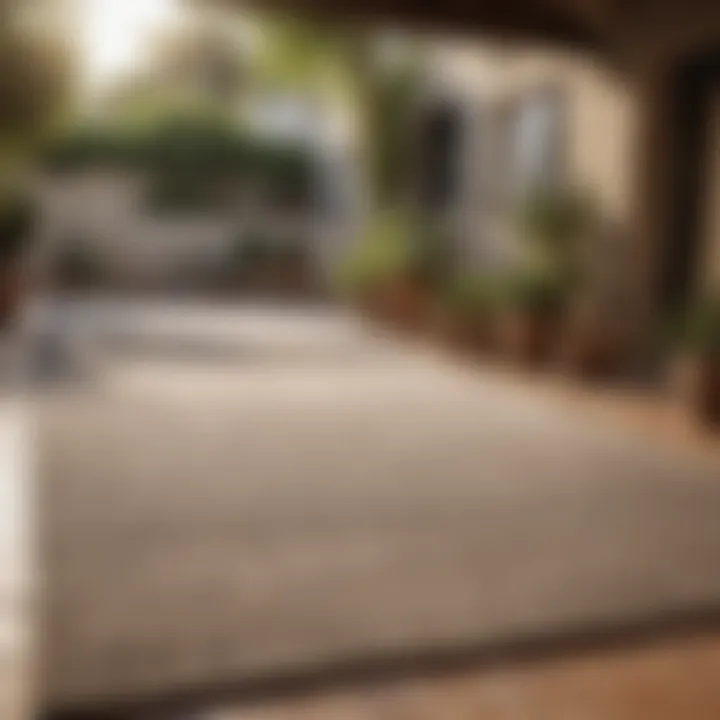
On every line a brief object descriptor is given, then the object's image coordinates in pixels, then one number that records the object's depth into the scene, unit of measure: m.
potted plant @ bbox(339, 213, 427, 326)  8.21
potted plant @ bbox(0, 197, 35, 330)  6.11
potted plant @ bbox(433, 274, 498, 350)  6.86
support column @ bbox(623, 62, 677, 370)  6.22
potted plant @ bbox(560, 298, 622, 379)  6.08
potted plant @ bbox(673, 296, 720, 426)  4.61
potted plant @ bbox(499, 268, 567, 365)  6.34
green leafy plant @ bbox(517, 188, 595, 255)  6.55
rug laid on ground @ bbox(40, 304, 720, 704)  2.06
